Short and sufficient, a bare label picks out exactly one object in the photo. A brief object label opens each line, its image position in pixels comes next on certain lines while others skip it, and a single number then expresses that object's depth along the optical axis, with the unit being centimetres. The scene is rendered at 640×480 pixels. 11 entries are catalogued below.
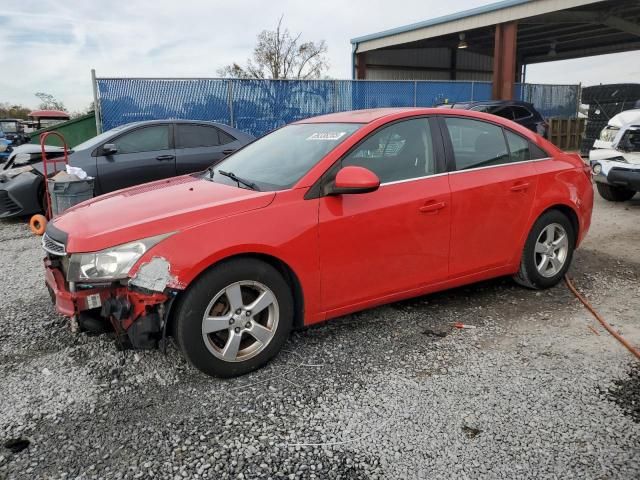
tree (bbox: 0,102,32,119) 3949
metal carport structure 1758
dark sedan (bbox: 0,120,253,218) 747
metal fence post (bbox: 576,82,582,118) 2117
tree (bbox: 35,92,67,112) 4072
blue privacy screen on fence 1255
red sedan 287
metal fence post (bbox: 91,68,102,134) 1200
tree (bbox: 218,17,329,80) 3419
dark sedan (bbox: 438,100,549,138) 1141
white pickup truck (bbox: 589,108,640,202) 769
